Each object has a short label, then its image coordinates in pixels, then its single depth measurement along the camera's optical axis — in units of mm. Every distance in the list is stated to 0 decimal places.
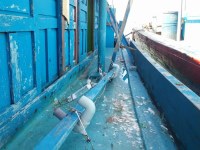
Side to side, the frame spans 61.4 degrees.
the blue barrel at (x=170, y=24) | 8823
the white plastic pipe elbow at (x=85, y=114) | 1539
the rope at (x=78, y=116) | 1508
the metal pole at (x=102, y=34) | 3272
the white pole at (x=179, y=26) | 8476
